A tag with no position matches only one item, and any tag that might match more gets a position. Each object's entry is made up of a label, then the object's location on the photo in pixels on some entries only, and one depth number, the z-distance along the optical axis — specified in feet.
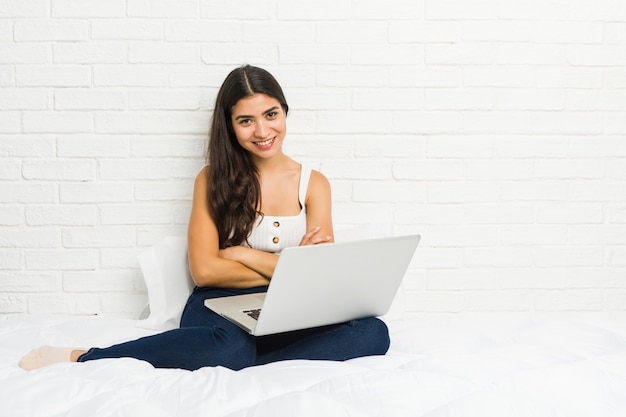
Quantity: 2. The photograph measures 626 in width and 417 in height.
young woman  6.59
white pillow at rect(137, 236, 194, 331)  6.81
